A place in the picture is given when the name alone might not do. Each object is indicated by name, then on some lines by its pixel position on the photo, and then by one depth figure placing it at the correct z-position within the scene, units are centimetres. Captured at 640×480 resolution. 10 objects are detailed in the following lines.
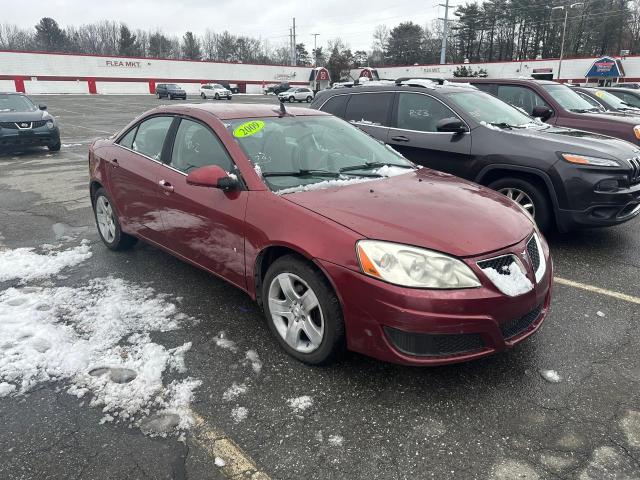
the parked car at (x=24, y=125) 1128
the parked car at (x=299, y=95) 4531
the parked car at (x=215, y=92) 4550
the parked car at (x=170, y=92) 4294
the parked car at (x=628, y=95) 1223
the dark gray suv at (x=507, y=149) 486
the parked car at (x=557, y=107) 754
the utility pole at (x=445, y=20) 5094
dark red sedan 255
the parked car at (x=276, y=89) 5467
